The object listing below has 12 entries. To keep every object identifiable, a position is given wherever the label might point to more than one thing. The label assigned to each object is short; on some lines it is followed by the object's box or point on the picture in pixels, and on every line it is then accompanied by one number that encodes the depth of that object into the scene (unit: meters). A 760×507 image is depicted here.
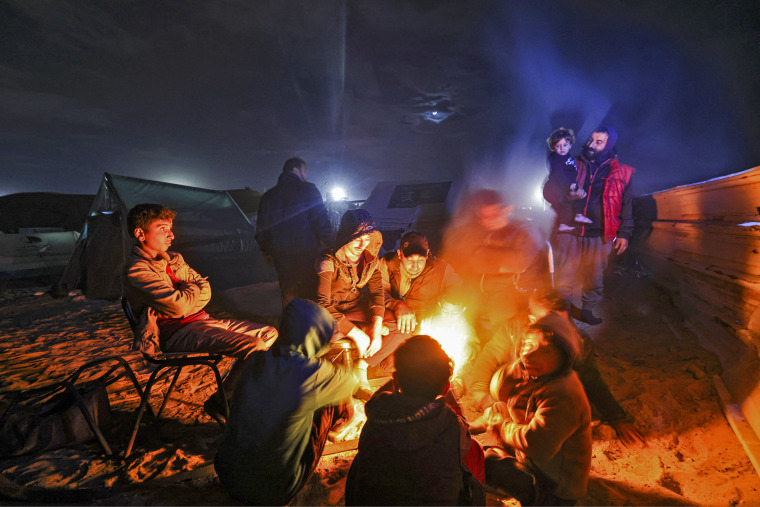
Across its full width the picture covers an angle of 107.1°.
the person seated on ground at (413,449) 1.44
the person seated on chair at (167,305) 2.55
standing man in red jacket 4.54
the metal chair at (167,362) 2.42
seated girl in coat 3.31
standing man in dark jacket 4.75
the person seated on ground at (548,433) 1.96
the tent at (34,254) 9.60
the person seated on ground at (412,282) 3.65
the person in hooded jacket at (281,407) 1.73
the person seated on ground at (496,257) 3.79
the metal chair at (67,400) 2.41
